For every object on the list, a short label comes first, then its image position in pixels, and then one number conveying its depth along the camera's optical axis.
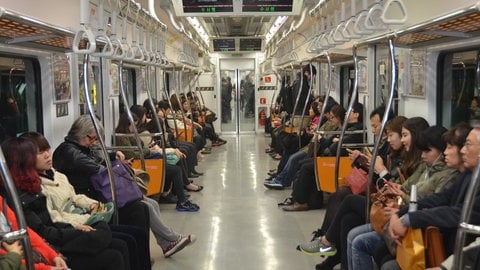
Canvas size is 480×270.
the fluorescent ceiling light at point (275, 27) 9.62
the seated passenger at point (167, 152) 6.11
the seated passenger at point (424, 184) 3.41
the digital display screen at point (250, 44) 15.49
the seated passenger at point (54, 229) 3.04
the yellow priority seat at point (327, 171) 6.01
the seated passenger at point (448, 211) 2.78
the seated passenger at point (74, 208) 3.40
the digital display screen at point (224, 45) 15.56
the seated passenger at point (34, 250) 2.29
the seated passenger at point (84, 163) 4.08
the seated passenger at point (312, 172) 6.36
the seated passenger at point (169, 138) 6.76
